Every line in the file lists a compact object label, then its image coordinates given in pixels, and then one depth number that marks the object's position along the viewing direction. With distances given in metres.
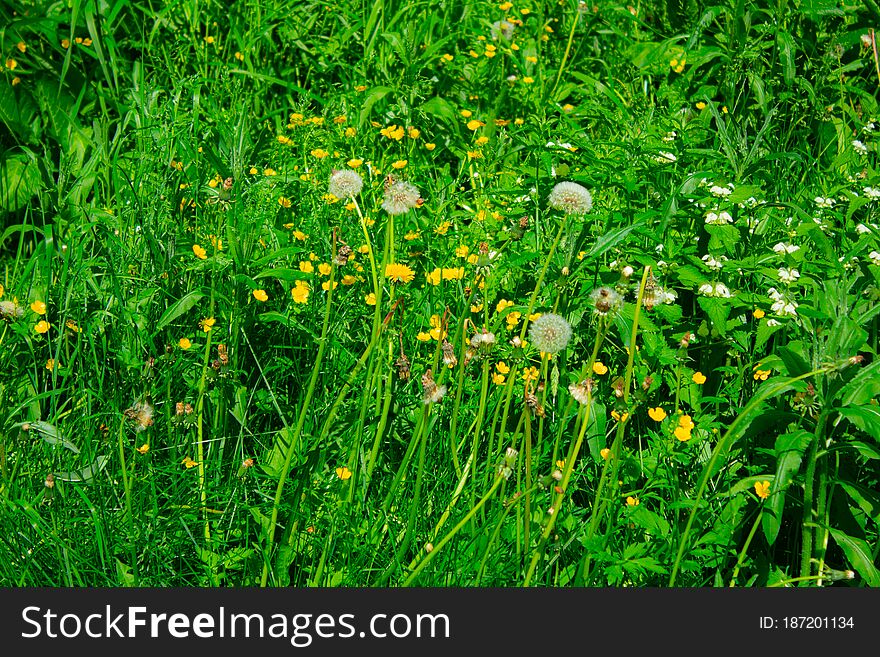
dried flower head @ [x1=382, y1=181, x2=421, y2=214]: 1.99
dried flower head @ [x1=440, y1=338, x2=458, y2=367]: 1.89
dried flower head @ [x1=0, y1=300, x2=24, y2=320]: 2.13
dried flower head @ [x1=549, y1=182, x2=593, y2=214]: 1.94
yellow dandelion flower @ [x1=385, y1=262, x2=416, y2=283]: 2.16
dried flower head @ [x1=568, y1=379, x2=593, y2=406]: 1.72
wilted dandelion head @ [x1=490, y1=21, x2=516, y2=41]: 3.62
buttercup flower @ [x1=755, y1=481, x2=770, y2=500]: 1.89
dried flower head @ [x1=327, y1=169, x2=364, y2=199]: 2.00
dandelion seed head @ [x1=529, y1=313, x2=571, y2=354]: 1.80
